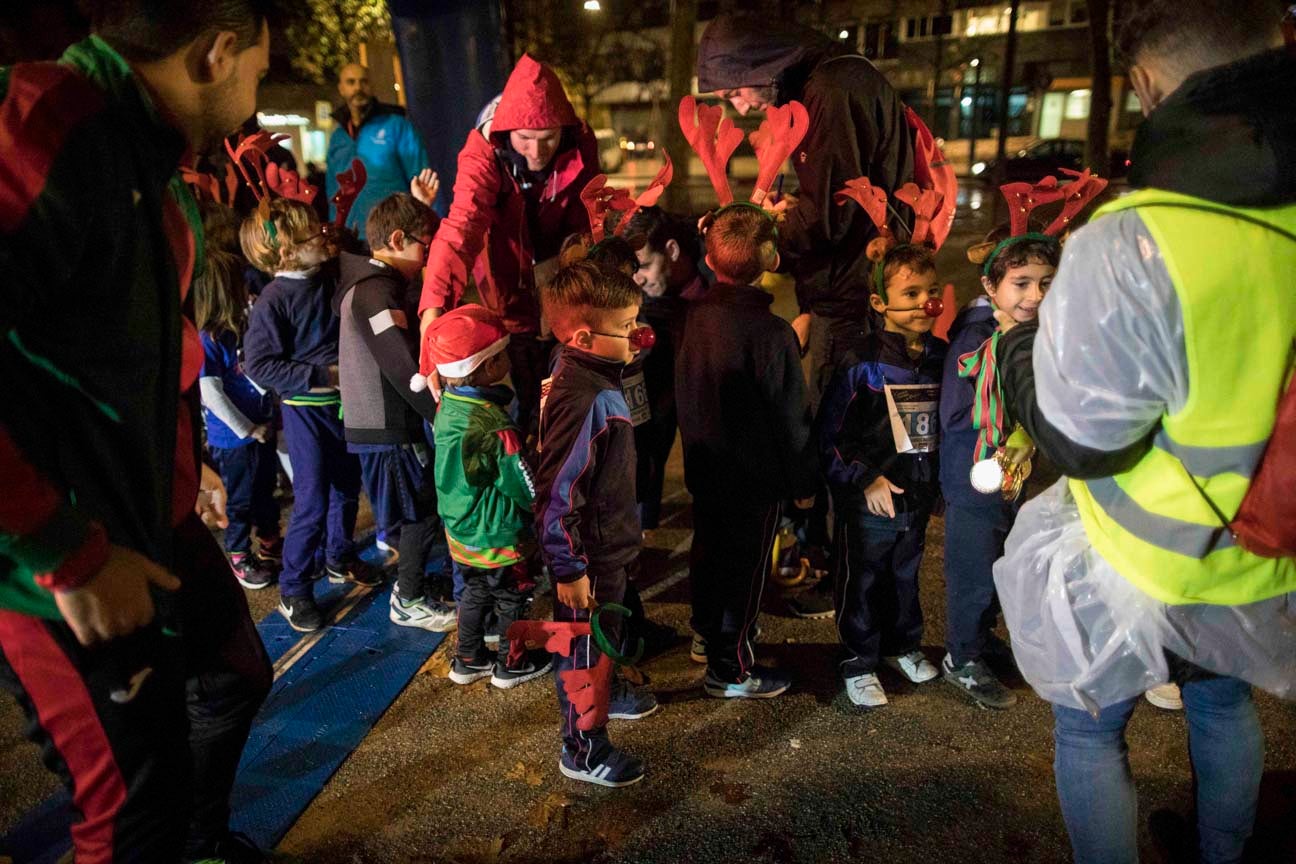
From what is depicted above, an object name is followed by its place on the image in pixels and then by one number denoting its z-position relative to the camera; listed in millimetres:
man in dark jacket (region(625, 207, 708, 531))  3738
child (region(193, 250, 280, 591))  3770
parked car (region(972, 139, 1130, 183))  16750
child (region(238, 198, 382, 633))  3617
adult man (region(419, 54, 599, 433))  3389
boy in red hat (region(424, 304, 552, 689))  2822
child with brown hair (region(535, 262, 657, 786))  2465
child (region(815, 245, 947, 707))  2898
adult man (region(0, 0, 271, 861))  1337
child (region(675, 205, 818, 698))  2887
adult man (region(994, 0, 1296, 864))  1443
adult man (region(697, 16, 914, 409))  3395
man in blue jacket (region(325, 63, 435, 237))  5797
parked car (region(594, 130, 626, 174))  37875
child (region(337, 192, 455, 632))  3400
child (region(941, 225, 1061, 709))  2689
